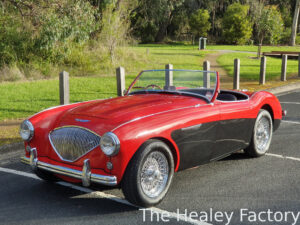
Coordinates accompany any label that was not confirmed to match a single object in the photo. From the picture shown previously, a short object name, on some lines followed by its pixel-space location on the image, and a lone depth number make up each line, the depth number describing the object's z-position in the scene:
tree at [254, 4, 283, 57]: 32.56
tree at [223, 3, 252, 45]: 49.80
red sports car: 3.93
